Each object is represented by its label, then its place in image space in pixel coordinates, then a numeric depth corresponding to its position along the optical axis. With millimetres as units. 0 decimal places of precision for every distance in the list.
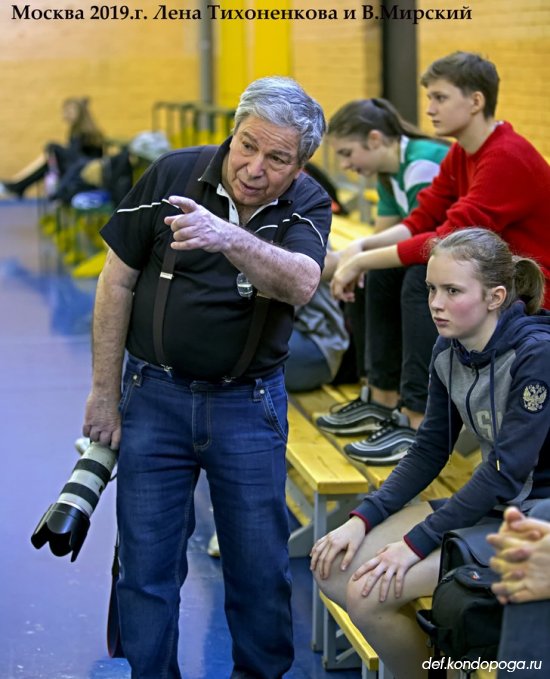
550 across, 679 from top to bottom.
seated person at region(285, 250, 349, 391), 4391
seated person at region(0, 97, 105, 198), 12227
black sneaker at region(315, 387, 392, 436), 3889
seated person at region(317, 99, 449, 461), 3922
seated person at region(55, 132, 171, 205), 10820
